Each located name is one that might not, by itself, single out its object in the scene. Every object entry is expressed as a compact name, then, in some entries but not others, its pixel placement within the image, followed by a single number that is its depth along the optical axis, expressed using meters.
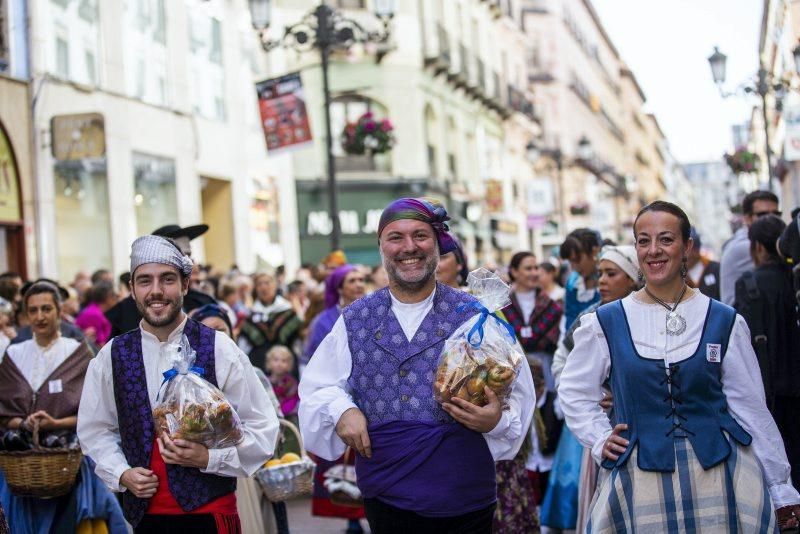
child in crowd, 10.84
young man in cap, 5.10
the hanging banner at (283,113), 17.95
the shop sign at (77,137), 17.59
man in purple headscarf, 4.73
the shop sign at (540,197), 40.56
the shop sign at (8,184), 17.19
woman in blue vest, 4.64
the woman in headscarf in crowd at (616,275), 7.13
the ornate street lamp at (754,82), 21.23
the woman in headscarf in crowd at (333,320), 9.49
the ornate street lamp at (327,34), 16.98
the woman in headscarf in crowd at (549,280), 12.62
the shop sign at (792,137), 18.03
